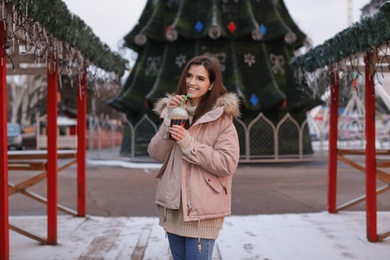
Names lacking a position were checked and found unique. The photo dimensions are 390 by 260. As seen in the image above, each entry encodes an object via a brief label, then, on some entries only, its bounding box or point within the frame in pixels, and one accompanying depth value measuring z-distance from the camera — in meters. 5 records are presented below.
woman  2.85
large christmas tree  18.64
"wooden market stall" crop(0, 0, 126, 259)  4.07
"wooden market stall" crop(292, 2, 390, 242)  4.80
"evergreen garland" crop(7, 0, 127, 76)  4.05
